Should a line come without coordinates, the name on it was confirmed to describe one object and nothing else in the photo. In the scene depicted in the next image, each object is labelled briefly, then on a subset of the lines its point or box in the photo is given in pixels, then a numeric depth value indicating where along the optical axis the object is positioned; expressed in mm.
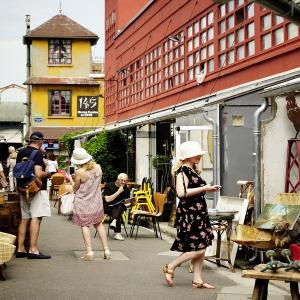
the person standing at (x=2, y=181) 14900
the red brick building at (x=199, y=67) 11545
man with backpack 9149
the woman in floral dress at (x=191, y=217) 7304
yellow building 40365
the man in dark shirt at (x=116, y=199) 12011
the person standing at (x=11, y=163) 20883
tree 20079
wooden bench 5497
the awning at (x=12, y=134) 56824
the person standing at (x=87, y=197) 9212
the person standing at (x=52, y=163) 21300
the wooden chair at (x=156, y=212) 12287
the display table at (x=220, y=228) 8609
